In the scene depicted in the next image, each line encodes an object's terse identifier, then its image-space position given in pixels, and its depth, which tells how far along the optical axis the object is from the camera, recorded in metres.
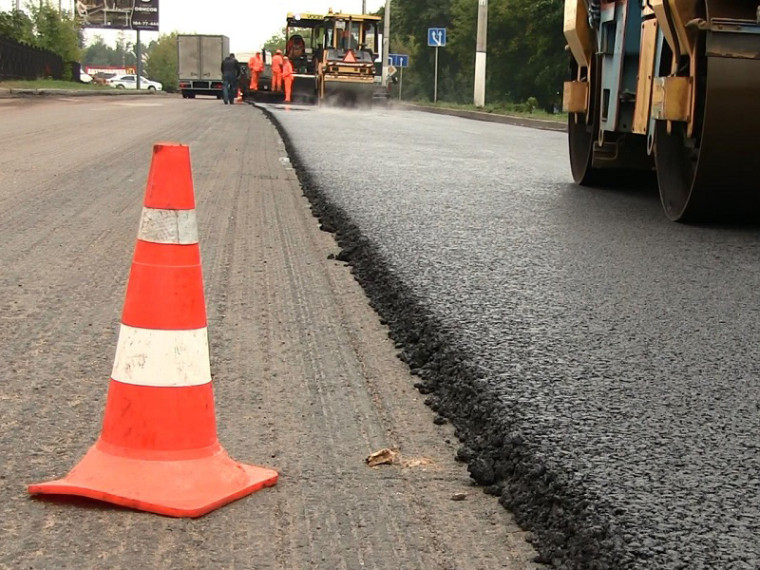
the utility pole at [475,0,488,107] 34.41
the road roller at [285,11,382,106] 38.28
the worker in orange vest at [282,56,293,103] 39.94
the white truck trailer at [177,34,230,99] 53.12
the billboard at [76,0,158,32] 79.56
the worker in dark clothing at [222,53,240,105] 38.16
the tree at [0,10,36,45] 48.64
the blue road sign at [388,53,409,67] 48.76
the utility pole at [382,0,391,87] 47.58
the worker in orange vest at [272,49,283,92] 40.62
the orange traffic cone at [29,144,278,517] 2.71
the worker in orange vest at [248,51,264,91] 42.75
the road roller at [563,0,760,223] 6.46
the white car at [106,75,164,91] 90.82
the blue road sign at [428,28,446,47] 38.31
